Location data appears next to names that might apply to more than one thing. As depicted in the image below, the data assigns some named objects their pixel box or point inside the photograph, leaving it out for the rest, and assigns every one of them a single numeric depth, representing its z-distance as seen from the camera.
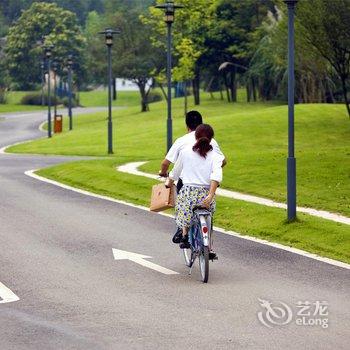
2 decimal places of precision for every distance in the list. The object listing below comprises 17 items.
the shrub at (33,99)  141.38
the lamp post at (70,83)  76.18
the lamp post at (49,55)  69.00
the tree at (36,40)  149.25
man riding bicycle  14.96
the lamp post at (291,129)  20.02
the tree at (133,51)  103.38
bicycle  14.02
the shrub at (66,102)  138.00
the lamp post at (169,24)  34.34
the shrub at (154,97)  143.25
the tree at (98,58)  109.94
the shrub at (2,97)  145.16
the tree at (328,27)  48.69
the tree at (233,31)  100.06
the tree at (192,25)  90.69
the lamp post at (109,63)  45.50
